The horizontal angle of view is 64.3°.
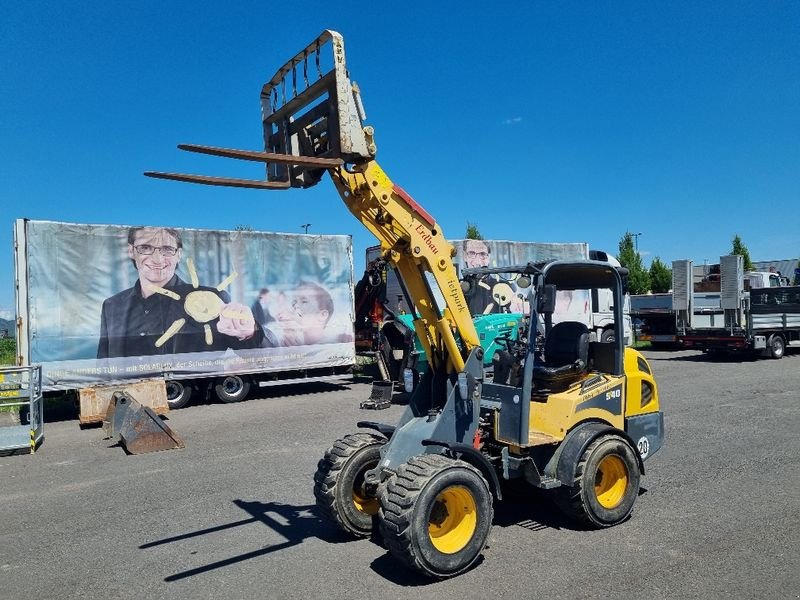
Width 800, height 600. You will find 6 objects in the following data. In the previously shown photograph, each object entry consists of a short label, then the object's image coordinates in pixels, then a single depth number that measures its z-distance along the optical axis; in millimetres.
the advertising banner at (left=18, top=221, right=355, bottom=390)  12531
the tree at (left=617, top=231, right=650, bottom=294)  40859
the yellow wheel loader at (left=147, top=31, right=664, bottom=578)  4672
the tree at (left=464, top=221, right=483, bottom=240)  36894
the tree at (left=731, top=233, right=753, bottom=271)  44803
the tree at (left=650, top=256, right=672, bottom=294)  42000
